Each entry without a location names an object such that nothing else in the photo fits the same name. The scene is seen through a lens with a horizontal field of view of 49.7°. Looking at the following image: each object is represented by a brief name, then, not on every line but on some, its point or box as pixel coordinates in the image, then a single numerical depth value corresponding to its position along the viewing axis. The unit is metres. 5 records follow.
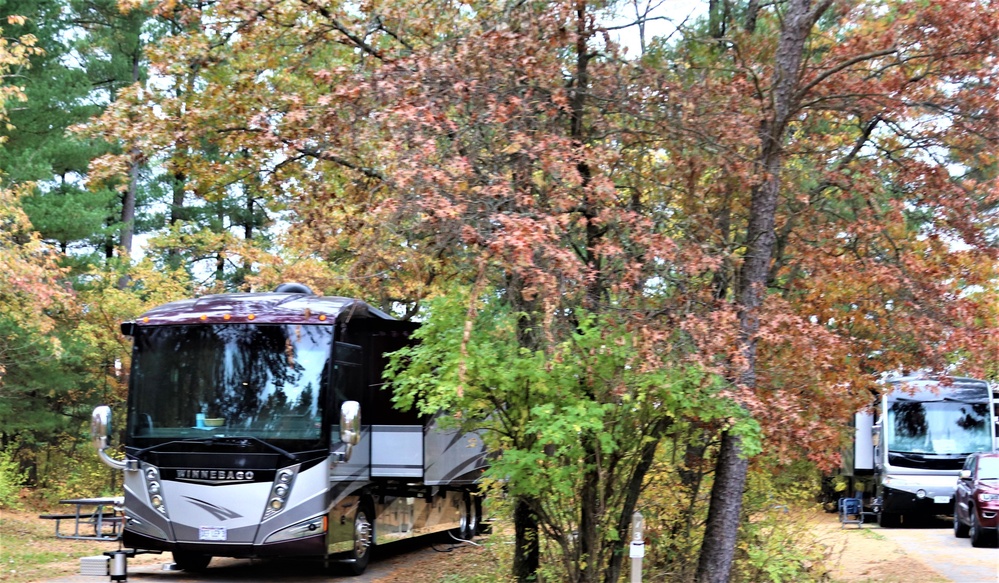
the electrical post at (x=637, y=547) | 10.20
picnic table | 16.62
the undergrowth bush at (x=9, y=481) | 23.02
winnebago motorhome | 12.35
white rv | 24.69
